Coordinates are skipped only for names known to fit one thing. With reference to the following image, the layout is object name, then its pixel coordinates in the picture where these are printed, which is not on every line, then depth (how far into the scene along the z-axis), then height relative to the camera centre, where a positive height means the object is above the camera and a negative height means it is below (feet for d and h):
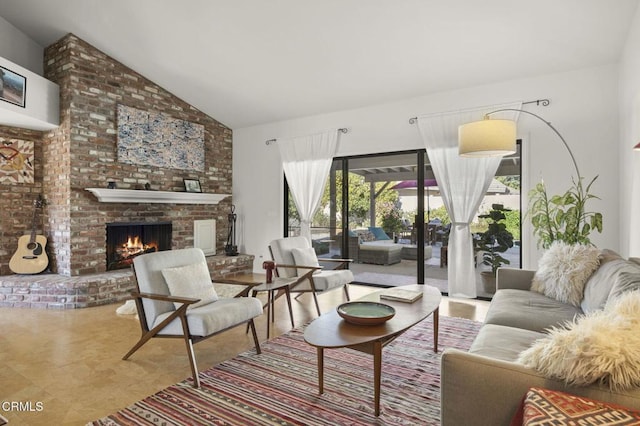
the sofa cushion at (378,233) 17.78 -0.93
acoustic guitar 15.26 -1.75
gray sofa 3.96 -2.06
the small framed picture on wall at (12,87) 13.16 +4.66
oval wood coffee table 6.61 -2.26
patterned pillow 3.23 -1.80
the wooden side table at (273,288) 10.98 -2.24
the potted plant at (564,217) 11.69 -0.09
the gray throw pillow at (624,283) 6.17 -1.20
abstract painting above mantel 17.04 +3.68
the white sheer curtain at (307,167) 18.70 +2.48
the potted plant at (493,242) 15.02 -1.18
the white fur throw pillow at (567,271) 8.69 -1.40
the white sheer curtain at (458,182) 14.80 +1.30
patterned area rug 6.64 -3.67
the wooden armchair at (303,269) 12.80 -2.06
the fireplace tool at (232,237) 21.15 -1.40
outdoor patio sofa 17.63 -1.65
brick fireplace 15.19 +1.71
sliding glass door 15.30 -0.16
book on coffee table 9.20 -2.11
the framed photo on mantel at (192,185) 19.56 +1.52
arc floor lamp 9.50 +2.03
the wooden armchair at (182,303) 8.07 -2.21
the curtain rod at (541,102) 13.62 +4.21
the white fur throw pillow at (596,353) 3.70 -1.46
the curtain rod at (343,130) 18.17 +4.15
